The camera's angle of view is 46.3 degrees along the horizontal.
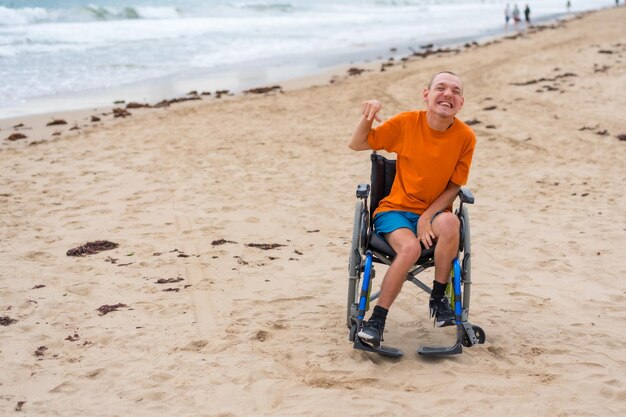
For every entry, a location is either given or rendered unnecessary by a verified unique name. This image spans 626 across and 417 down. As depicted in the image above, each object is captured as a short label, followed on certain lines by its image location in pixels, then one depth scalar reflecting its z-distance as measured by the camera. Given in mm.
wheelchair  3918
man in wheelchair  3891
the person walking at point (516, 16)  34906
